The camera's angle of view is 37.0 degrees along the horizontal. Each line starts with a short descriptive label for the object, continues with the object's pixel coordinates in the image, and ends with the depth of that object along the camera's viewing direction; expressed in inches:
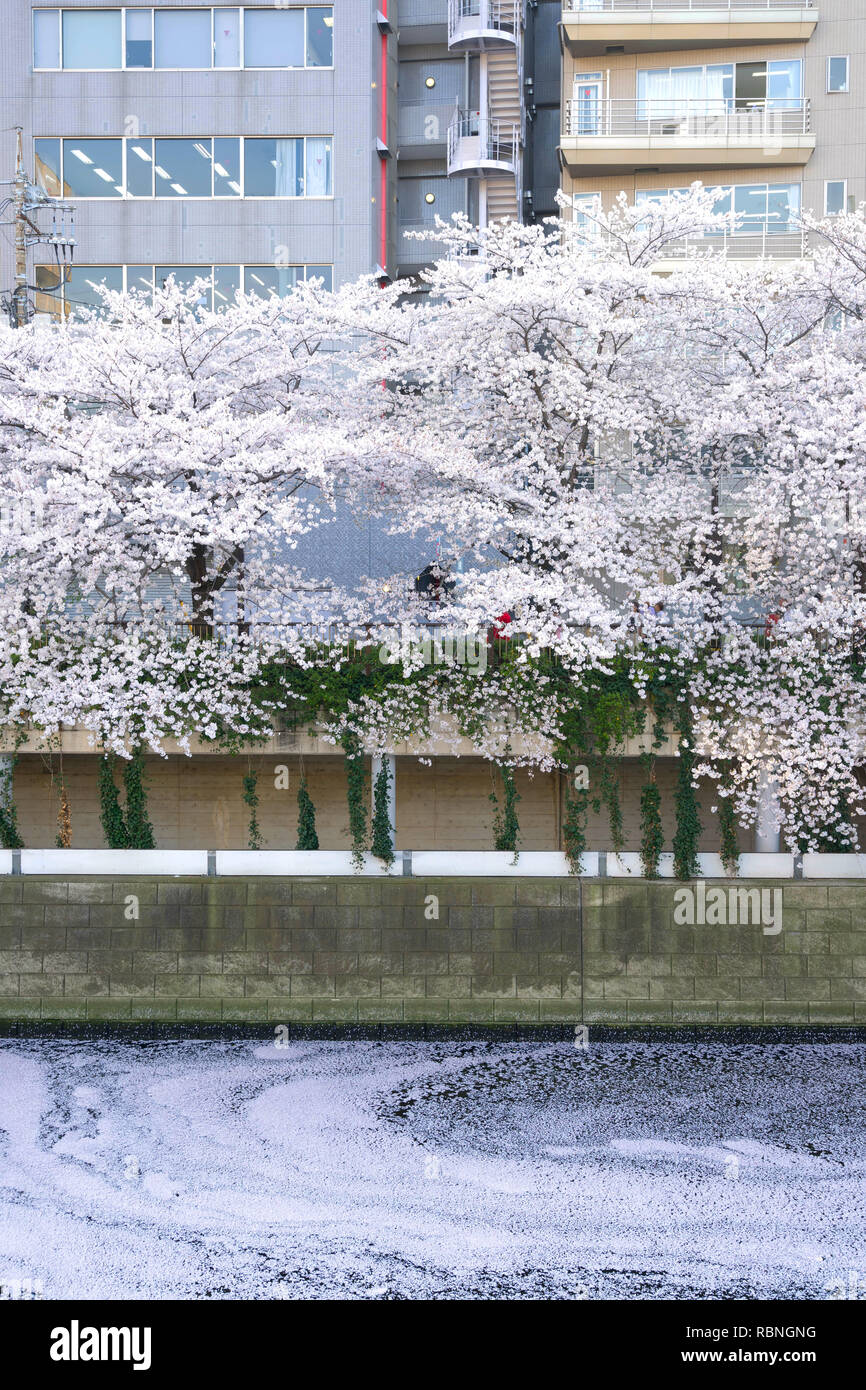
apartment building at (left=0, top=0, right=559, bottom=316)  1146.7
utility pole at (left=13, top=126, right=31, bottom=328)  948.0
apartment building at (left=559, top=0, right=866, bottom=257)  1152.2
